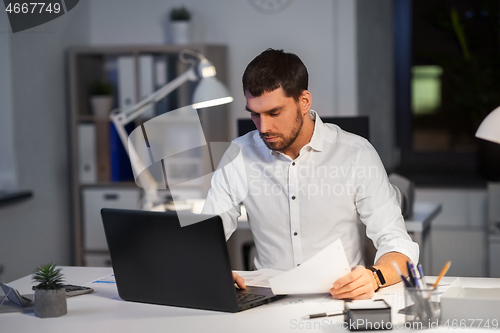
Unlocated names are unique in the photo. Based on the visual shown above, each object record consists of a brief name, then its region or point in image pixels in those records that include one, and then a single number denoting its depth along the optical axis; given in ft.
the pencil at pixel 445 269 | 8.92
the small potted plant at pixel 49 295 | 9.23
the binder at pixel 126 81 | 15.55
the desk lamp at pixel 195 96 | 13.83
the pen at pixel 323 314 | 9.03
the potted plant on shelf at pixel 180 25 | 15.66
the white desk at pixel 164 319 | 8.90
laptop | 9.08
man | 10.30
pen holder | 8.84
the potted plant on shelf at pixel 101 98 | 15.70
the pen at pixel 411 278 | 8.87
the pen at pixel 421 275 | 8.92
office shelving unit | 15.53
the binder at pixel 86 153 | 15.74
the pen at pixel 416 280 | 8.86
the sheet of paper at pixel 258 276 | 9.88
